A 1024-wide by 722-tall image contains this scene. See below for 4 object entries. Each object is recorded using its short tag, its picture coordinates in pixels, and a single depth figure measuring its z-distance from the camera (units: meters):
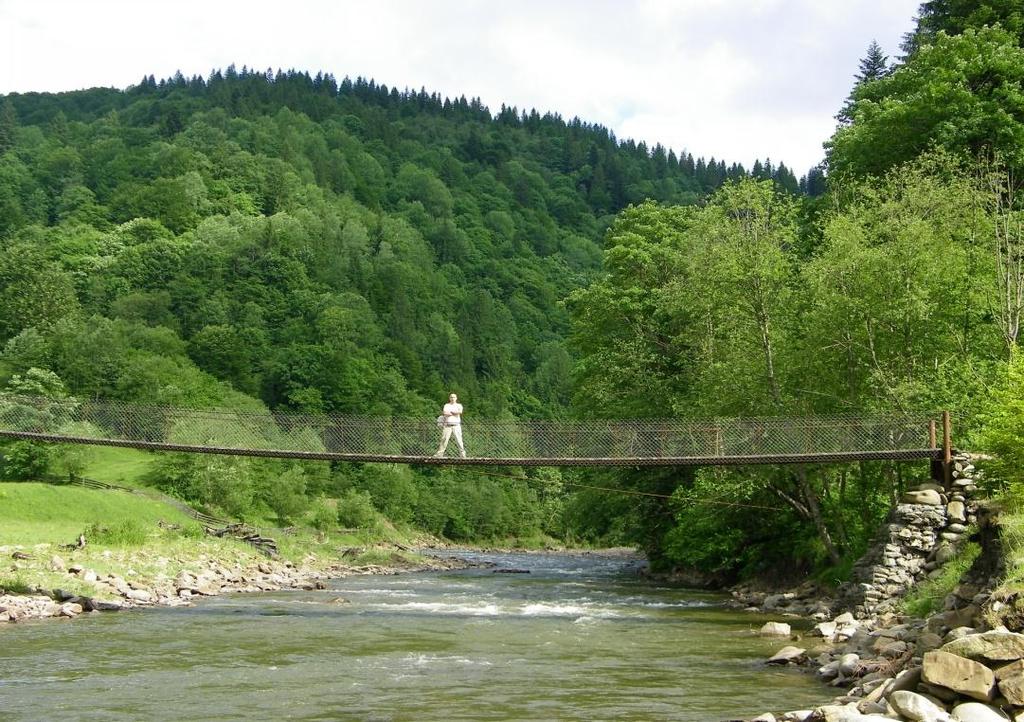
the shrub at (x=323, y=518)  49.38
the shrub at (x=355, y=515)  52.47
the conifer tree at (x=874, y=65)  52.09
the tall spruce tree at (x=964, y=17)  32.44
